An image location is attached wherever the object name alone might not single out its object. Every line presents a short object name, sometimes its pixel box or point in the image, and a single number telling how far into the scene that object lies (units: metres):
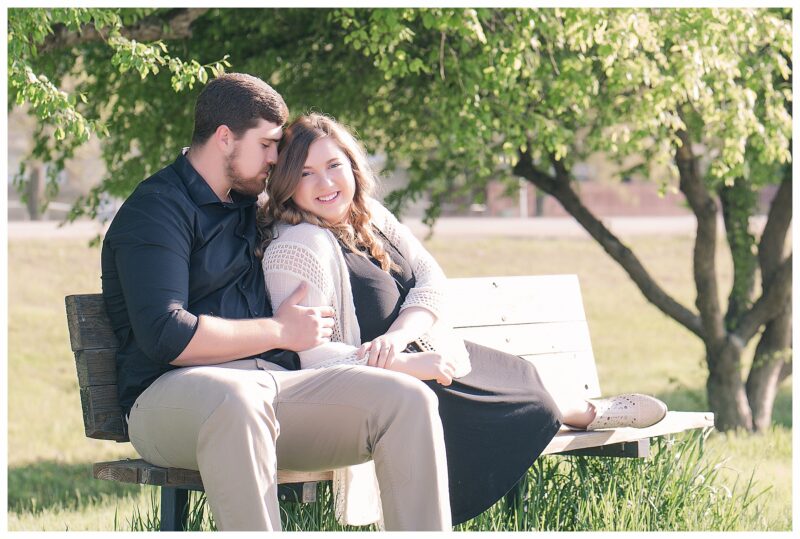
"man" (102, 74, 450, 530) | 5.97
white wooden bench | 6.79
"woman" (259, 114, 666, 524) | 7.02
